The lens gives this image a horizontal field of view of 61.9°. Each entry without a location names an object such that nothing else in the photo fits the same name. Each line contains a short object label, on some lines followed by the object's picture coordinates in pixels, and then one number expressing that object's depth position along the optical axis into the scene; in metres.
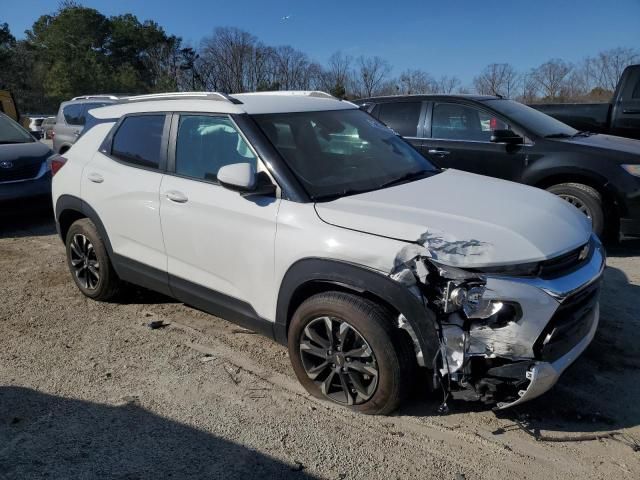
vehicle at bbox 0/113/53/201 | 7.63
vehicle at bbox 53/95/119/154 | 11.91
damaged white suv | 2.62
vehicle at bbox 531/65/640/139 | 7.80
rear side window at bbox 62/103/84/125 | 12.04
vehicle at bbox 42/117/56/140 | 21.38
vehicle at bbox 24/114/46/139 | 16.59
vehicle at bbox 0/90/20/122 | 15.22
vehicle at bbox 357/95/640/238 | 5.71
